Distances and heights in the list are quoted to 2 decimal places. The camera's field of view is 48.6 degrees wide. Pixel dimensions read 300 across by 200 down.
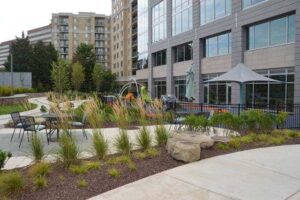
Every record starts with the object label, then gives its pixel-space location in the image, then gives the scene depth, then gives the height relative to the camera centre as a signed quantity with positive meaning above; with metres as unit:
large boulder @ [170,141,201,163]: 6.87 -1.28
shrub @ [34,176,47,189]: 5.33 -1.48
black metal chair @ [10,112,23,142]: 10.28 -0.85
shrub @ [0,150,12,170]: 5.63 -1.12
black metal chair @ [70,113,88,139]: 9.48 -0.98
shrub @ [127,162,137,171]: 6.25 -1.44
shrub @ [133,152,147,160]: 6.95 -1.37
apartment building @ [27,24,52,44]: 138.12 +24.61
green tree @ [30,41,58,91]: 62.26 +4.73
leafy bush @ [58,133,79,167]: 6.23 -1.14
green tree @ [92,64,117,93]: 54.06 +1.92
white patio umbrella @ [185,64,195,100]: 21.56 +0.35
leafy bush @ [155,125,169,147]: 8.07 -1.13
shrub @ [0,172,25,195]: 5.02 -1.42
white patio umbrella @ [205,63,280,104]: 14.30 +0.62
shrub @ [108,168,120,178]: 5.88 -1.46
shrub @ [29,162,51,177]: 5.74 -1.37
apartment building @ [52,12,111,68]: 105.44 +19.34
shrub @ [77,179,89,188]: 5.41 -1.52
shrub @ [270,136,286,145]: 9.26 -1.42
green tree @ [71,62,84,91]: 49.02 +2.34
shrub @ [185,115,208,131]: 9.12 -0.89
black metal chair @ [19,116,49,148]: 9.62 -0.94
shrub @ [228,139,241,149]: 8.42 -1.37
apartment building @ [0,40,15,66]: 172.45 +21.91
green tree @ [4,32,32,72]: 63.66 +7.25
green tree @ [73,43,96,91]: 58.06 +5.56
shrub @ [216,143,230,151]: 8.17 -1.40
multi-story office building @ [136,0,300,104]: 21.03 +3.78
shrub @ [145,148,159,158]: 7.12 -1.34
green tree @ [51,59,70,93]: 38.97 +1.74
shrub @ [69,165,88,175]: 5.95 -1.42
